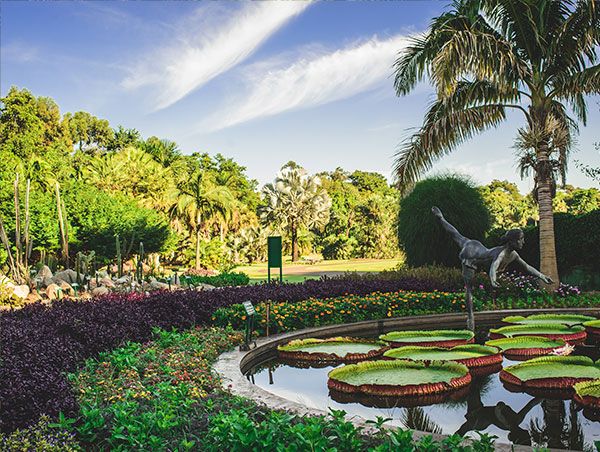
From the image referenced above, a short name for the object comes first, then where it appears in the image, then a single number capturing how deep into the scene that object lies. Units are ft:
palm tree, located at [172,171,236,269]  93.81
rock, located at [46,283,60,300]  39.81
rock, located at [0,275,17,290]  37.81
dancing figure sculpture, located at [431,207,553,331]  22.71
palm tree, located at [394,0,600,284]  40.01
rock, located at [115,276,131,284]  48.29
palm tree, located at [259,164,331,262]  134.21
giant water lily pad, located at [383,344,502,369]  19.49
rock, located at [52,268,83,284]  48.26
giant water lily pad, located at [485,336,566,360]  20.85
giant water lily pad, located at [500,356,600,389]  16.29
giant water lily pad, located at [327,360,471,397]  16.28
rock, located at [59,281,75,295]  41.63
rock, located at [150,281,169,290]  47.76
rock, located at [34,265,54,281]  46.48
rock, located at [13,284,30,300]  37.78
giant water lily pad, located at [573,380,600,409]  14.37
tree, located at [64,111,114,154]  148.66
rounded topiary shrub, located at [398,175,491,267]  52.95
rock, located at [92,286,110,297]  41.01
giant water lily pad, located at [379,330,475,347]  23.18
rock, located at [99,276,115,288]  46.34
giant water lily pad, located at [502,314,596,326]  27.78
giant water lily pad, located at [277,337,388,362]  21.52
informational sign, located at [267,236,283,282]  36.83
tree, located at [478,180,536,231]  166.91
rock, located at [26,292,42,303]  38.84
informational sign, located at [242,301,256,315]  21.55
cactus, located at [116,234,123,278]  50.90
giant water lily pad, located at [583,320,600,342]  24.99
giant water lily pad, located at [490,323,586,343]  23.67
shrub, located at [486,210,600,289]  47.73
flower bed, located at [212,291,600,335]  27.71
